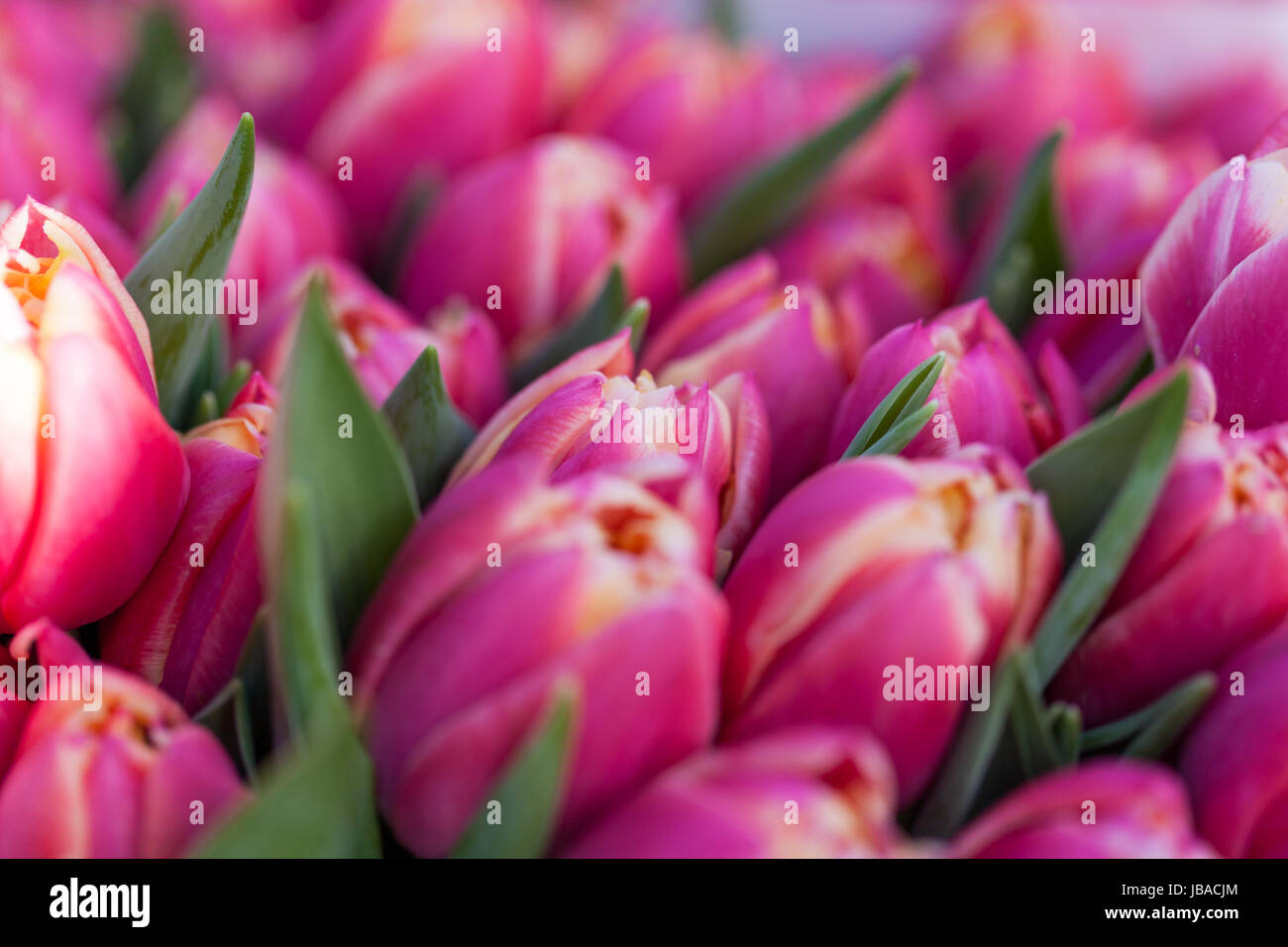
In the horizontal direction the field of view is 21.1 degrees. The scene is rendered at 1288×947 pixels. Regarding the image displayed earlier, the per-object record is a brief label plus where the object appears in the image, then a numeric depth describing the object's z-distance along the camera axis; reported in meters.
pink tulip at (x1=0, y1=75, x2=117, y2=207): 0.52
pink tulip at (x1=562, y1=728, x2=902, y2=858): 0.40
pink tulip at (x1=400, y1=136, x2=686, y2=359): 0.53
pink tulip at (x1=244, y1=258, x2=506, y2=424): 0.48
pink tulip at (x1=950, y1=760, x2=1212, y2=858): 0.41
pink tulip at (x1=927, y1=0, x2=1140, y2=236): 0.65
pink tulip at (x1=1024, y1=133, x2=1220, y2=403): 0.51
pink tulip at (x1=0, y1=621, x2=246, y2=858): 0.41
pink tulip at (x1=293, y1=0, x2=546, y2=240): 0.56
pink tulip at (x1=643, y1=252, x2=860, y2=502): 0.48
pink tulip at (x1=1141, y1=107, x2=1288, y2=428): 0.45
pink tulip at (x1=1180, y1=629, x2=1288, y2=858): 0.43
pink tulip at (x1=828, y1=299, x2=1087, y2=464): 0.45
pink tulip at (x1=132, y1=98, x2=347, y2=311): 0.52
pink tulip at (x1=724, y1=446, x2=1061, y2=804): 0.42
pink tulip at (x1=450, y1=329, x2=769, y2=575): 0.44
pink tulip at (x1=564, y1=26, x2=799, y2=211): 0.58
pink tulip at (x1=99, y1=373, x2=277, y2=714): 0.44
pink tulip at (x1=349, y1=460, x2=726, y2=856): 0.41
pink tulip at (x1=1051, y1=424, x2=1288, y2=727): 0.43
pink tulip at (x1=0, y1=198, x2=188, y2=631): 0.43
